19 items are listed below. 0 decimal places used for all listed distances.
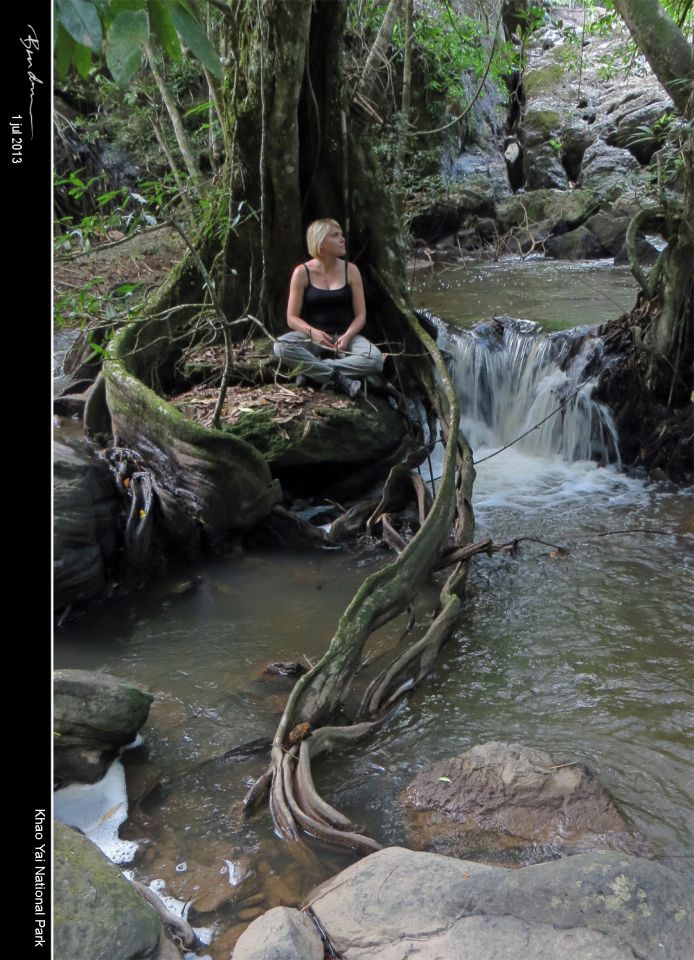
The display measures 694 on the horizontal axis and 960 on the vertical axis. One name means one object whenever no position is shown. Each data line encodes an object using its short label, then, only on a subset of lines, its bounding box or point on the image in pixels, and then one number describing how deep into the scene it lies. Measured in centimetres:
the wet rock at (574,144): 1931
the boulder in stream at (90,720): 335
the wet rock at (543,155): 1875
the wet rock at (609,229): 1427
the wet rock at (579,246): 1438
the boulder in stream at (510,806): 300
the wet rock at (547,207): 1542
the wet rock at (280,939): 233
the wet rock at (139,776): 334
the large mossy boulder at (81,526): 482
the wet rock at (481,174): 1692
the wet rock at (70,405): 767
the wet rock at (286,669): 417
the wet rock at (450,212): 1566
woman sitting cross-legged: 633
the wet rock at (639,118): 1784
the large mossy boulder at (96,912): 225
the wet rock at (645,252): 1308
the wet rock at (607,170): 1591
